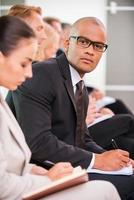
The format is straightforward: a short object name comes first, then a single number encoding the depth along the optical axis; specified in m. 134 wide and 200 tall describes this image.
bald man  2.24
